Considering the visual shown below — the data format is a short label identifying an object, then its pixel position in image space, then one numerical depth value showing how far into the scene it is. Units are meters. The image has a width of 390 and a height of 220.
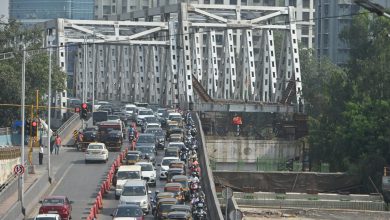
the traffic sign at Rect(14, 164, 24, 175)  54.72
